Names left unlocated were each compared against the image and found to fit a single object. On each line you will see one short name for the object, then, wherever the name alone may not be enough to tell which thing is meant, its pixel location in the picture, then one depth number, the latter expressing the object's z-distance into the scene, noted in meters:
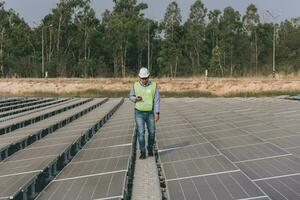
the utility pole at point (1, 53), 64.56
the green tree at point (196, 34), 69.88
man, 10.23
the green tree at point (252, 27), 71.81
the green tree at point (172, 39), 66.62
